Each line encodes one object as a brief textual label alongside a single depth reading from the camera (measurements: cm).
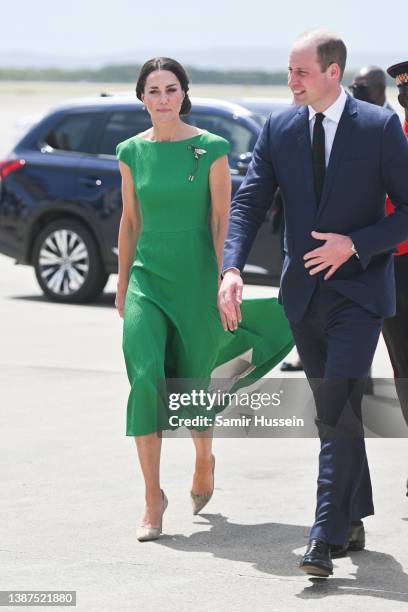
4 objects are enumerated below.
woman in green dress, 1223
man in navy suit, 1041
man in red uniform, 1239
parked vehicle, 2645
